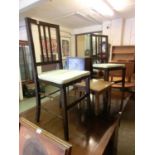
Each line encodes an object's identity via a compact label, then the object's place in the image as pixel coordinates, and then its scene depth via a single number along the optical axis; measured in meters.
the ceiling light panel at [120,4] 2.94
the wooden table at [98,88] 1.55
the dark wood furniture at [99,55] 2.41
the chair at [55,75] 1.13
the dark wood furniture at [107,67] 1.99
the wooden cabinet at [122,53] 4.25
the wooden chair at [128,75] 2.93
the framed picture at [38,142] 0.73
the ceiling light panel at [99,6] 2.98
